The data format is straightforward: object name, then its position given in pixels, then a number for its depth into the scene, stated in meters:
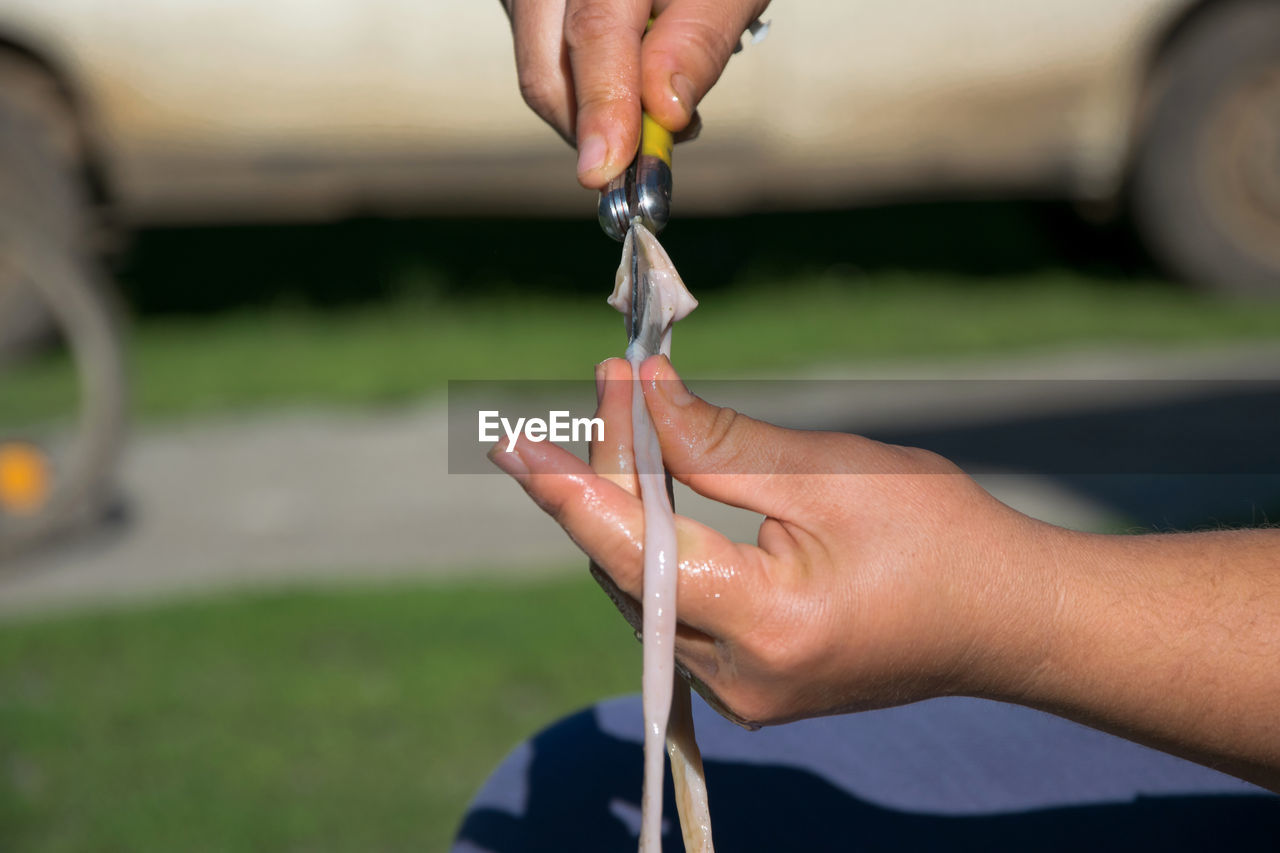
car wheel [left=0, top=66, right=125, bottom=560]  3.62
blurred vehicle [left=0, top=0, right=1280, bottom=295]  5.38
